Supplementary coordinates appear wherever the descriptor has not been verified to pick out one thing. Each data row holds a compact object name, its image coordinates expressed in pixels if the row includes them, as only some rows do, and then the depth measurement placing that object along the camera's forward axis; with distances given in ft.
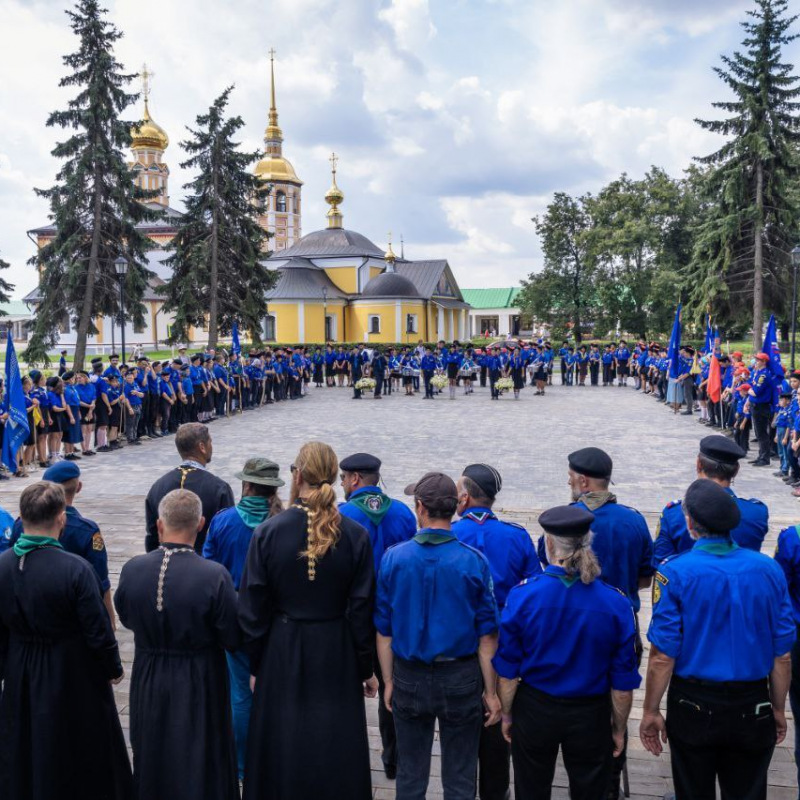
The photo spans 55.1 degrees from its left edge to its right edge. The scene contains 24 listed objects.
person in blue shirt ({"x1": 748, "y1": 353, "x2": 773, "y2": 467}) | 45.98
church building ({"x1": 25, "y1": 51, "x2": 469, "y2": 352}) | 195.93
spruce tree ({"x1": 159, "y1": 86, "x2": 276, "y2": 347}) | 113.19
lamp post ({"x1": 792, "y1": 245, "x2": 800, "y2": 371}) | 76.92
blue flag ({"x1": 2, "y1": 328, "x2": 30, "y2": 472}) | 35.14
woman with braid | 11.36
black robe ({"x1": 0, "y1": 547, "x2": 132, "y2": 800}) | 11.89
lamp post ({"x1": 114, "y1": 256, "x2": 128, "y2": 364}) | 80.38
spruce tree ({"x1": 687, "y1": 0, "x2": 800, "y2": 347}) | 109.60
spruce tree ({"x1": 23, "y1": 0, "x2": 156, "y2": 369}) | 96.02
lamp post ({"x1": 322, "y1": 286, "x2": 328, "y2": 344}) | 193.57
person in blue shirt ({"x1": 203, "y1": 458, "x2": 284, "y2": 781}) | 14.19
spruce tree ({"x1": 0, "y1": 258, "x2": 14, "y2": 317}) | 101.19
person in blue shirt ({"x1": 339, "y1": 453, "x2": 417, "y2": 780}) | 14.37
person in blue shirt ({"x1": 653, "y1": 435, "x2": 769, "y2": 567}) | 14.17
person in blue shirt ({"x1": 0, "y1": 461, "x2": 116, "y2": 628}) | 14.53
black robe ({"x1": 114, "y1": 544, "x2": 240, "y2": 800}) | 11.42
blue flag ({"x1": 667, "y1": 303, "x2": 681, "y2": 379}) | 70.08
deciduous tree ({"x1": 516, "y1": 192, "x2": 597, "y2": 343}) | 167.22
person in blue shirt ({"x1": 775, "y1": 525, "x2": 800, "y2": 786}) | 13.29
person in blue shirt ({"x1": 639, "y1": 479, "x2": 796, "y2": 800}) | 10.78
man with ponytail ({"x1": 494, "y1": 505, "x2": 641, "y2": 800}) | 10.61
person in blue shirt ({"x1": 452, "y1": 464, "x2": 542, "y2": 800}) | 13.29
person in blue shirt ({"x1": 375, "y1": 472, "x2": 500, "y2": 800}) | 11.32
